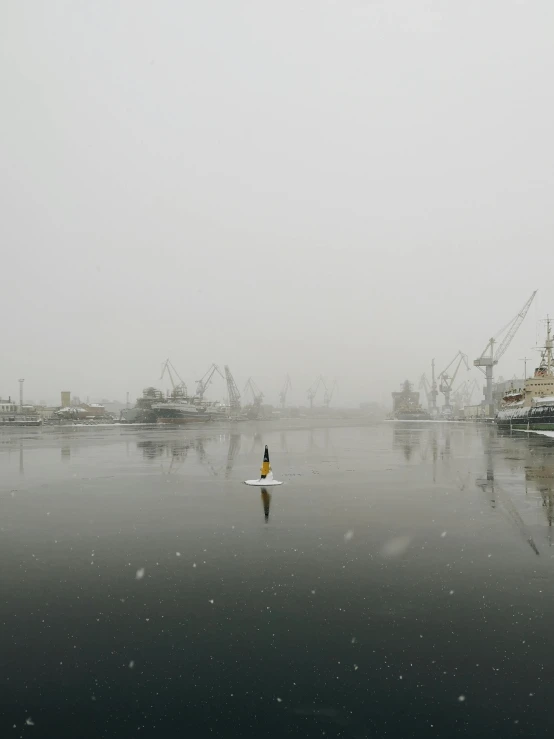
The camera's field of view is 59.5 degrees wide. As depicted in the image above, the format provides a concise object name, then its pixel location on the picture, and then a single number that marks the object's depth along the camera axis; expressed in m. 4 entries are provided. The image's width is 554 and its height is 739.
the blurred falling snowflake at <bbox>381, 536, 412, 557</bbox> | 8.31
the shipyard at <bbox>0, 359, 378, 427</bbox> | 126.44
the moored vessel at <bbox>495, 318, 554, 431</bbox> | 66.07
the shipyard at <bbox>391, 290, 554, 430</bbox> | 66.25
